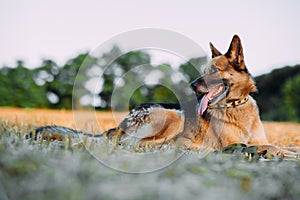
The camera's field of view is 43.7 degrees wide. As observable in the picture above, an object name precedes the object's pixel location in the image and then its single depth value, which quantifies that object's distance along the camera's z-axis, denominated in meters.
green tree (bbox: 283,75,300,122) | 14.12
